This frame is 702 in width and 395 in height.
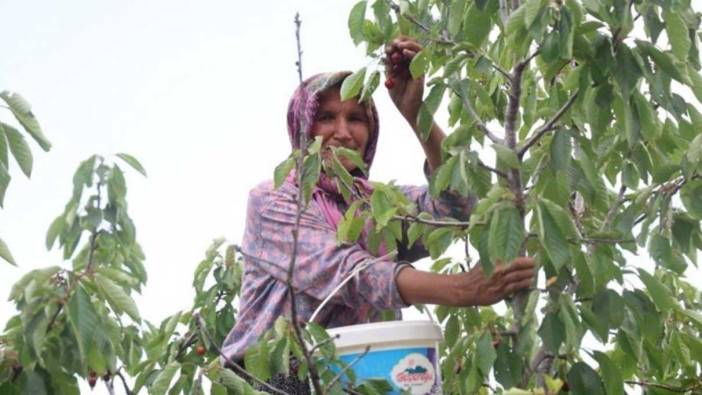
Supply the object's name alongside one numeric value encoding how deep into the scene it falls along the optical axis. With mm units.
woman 2859
